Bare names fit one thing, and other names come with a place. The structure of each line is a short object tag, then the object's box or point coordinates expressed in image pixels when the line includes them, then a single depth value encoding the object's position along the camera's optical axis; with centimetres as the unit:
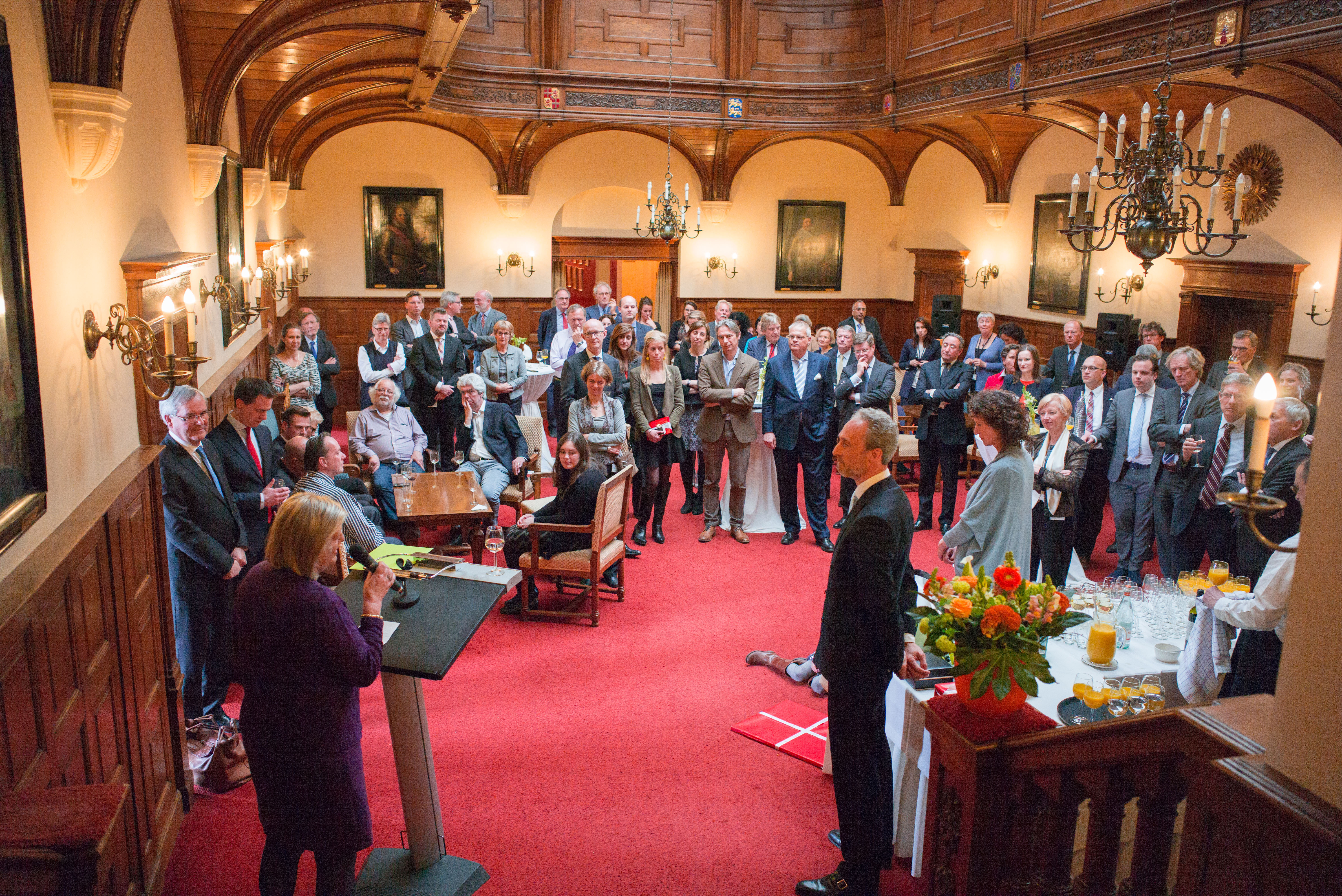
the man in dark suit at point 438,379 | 894
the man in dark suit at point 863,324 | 1131
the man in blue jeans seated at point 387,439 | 684
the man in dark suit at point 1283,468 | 468
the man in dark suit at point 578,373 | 780
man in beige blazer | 763
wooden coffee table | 630
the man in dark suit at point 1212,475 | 555
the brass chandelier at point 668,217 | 1088
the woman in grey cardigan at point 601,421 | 695
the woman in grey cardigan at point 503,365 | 846
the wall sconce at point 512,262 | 1368
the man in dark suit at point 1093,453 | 679
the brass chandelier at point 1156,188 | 511
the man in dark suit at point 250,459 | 490
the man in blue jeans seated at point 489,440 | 724
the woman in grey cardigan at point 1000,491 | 421
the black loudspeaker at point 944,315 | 1302
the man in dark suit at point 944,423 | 784
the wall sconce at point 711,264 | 1451
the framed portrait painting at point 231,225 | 686
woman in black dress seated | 609
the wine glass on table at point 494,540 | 501
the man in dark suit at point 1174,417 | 627
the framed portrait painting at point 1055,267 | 1130
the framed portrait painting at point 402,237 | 1320
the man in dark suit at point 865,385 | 780
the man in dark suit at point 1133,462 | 657
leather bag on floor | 416
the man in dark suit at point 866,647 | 320
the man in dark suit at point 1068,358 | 910
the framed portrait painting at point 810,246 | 1477
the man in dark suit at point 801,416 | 767
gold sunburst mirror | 870
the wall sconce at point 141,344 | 326
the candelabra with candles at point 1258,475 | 138
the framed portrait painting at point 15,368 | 242
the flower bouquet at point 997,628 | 267
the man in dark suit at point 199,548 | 420
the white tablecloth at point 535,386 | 933
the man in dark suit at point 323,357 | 946
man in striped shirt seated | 513
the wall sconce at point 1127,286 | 1024
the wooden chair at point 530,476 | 728
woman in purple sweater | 273
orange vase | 261
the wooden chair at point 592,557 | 604
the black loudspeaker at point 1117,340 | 959
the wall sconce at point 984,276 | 1305
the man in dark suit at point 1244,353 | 706
